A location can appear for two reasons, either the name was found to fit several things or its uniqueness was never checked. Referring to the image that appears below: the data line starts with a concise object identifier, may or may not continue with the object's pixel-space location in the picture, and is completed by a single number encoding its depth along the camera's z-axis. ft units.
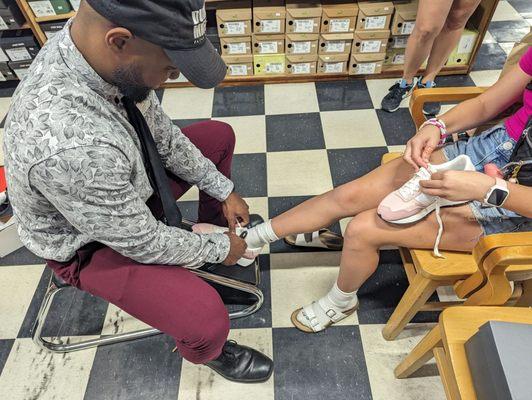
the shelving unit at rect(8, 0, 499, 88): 6.17
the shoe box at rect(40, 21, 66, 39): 6.38
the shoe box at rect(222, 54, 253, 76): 6.75
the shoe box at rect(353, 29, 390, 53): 6.30
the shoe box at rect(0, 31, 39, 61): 6.56
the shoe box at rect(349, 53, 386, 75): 6.64
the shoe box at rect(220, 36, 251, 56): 6.49
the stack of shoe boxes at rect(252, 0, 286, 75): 6.17
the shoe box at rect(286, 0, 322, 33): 6.12
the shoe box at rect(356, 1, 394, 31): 6.07
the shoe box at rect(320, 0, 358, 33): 6.13
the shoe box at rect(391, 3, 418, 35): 6.07
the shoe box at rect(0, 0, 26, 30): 6.16
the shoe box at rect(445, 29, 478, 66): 6.44
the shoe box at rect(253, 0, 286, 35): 6.15
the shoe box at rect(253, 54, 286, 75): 6.78
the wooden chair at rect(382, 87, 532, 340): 2.48
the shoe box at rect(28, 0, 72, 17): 6.11
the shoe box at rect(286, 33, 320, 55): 6.42
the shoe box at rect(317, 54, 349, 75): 6.72
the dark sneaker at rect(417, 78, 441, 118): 6.32
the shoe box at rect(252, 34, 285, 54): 6.49
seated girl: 2.78
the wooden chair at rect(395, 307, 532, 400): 2.47
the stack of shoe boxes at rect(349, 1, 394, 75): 6.09
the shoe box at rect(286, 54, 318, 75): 6.75
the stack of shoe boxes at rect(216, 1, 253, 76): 6.16
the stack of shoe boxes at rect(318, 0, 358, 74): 6.14
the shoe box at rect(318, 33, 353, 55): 6.37
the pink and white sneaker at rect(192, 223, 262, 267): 3.92
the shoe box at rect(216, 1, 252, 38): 6.15
